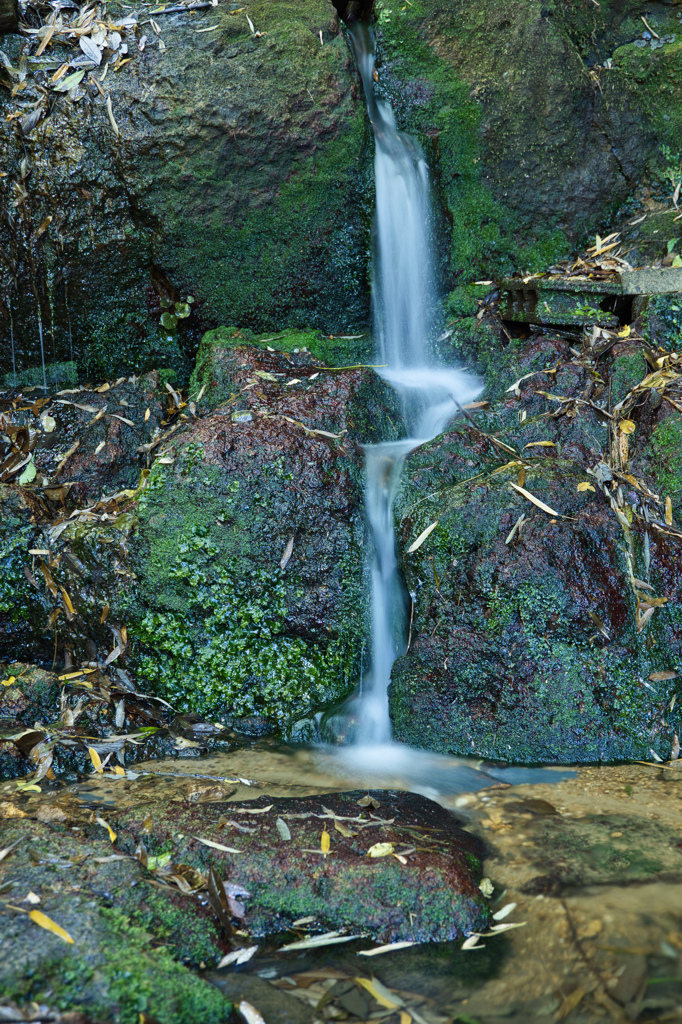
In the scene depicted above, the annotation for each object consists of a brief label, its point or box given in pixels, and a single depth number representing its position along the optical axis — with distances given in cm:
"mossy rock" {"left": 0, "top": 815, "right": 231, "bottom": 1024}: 209
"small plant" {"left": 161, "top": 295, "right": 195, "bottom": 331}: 578
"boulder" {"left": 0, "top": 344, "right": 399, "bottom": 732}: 422
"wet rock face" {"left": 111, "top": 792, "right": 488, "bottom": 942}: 265
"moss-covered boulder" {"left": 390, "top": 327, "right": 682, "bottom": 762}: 381
